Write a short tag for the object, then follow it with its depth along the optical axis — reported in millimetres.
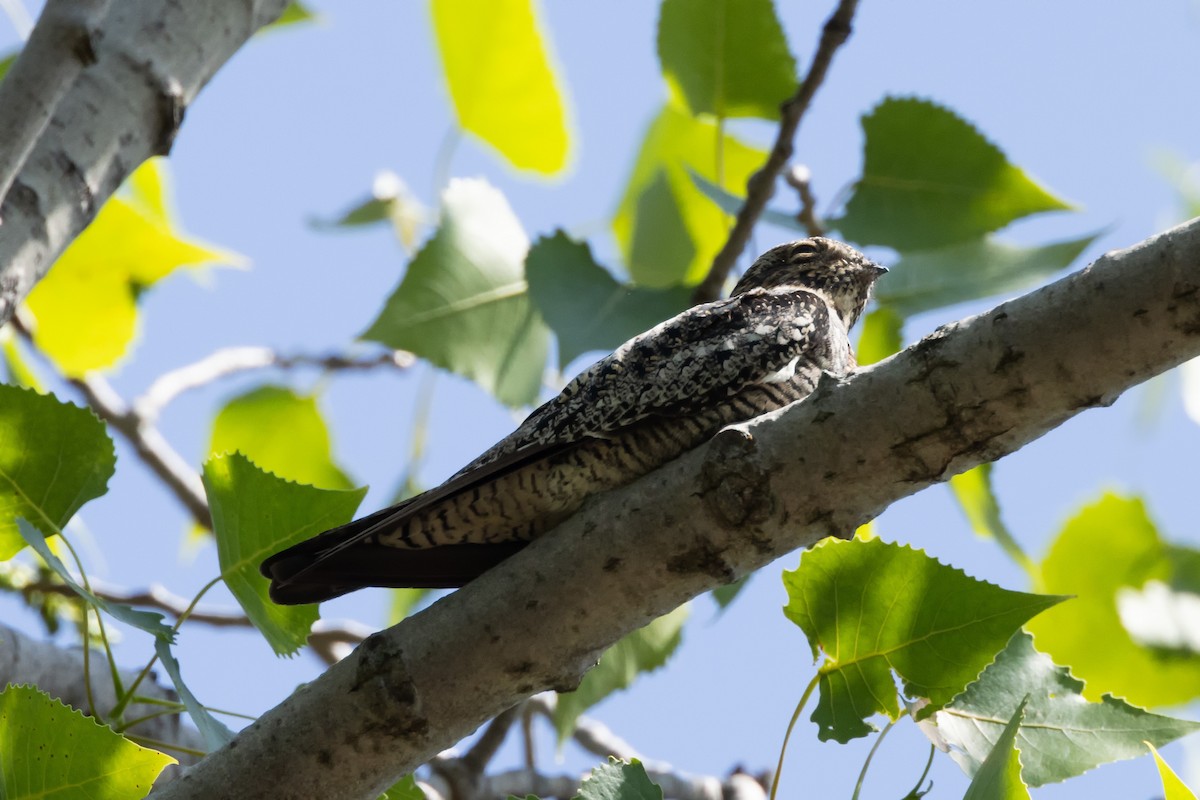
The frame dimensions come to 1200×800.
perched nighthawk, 4766
